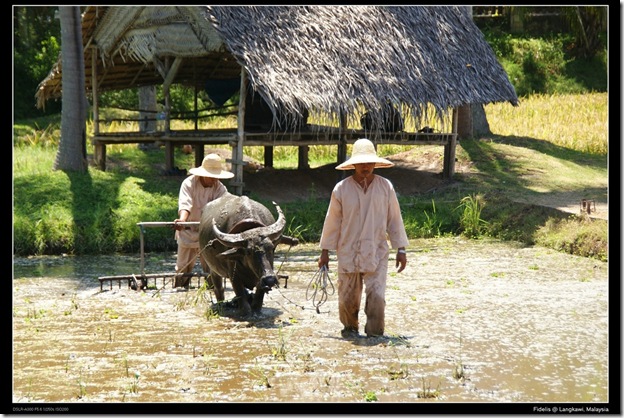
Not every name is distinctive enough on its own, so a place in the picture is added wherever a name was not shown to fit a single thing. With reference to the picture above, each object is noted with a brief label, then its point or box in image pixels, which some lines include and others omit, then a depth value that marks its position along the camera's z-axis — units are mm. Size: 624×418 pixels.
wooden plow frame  18184
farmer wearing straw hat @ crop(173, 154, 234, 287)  17628
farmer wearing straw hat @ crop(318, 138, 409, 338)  13939
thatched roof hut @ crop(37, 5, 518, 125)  26942
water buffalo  15270
